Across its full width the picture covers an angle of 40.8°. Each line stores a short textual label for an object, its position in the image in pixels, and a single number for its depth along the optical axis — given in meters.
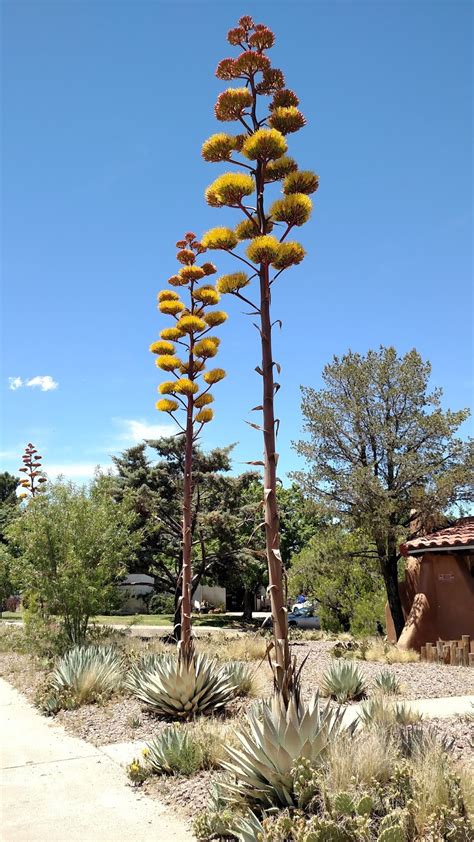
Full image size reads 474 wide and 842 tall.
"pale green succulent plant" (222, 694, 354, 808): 4.89
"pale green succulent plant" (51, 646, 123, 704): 9.62
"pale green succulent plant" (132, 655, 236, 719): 8.25
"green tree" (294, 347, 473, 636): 16.59
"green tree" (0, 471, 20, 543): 61.58
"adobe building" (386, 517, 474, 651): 14.71
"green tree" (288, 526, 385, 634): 18.53
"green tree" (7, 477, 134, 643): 13.47
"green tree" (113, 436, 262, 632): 20.58
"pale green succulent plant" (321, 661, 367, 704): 9.44
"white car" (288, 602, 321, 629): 36.44
